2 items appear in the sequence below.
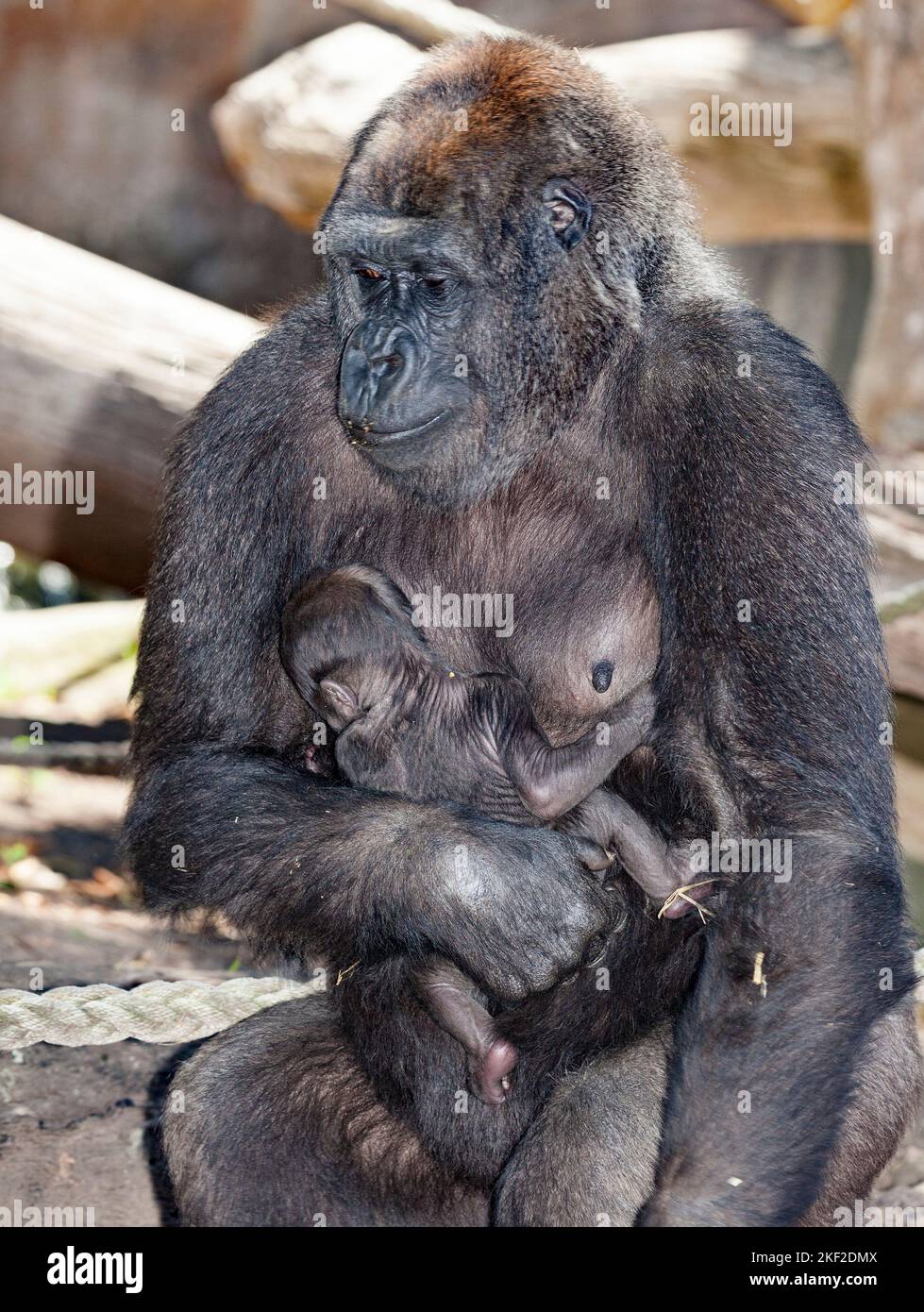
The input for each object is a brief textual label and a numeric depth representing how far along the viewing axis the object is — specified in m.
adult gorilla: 3.05
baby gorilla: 3.48
